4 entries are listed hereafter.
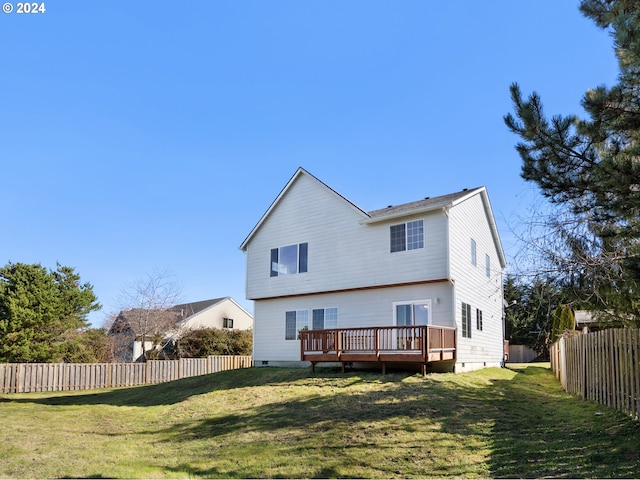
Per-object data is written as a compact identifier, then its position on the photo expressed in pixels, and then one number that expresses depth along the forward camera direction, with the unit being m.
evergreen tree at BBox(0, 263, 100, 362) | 21.31
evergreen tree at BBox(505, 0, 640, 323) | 6.46
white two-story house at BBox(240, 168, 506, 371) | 17.09
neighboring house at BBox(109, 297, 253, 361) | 34.81
